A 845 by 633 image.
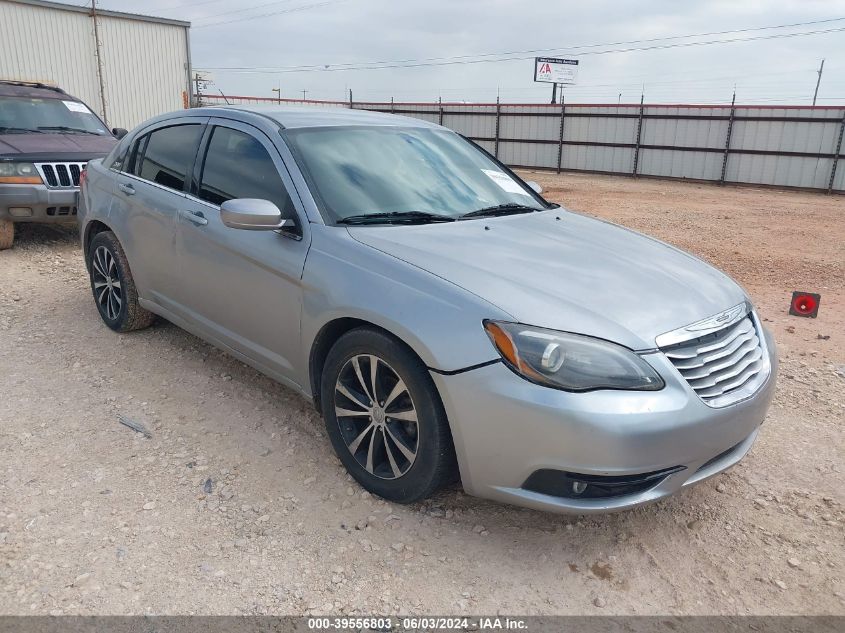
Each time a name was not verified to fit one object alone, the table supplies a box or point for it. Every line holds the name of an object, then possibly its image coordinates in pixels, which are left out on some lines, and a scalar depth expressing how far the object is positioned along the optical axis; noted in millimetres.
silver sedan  2279
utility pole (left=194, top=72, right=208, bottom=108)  18625
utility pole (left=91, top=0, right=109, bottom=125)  14469
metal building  13484
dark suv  6688
